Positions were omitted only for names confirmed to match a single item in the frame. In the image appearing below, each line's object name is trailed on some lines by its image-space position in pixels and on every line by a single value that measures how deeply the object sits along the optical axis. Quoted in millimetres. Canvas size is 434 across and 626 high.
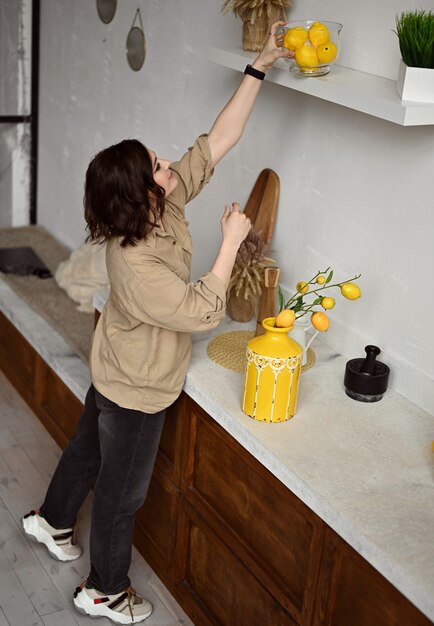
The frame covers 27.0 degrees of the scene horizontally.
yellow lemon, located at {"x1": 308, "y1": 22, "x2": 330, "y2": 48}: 2078
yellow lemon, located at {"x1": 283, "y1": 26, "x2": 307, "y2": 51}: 2102
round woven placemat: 2385
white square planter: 1883
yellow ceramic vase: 2100
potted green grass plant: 1873
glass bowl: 2078
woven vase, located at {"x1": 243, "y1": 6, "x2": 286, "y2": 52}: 2383
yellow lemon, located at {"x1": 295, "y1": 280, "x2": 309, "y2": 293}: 2248
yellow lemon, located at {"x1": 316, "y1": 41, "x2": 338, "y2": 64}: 2072
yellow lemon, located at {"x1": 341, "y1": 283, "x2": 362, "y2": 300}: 2189
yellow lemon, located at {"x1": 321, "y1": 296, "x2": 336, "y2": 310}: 2189
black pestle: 2227
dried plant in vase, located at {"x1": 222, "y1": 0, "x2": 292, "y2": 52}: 2375
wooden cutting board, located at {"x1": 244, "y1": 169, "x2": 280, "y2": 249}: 2631
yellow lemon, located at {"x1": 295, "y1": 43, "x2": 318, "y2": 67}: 2078
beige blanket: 3598
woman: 2051
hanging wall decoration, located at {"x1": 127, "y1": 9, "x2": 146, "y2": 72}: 3209
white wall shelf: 1861
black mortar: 2219
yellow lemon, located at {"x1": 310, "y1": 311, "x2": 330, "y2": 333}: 2150
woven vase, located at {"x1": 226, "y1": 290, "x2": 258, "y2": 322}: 2625
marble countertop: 1727
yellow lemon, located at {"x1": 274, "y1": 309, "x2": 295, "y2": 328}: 2123
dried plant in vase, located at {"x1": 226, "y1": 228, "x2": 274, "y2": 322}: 2553
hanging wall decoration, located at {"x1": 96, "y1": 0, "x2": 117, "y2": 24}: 3365
